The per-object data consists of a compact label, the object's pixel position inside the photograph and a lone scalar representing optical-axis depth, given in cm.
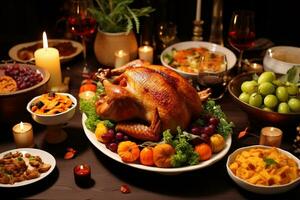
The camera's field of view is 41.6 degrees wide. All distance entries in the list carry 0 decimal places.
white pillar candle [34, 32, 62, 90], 163
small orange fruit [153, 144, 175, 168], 114
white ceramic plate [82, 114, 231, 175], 114
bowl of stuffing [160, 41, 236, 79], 171
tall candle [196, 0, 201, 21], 199
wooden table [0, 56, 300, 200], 113
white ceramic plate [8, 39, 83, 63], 190
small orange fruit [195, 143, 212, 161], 117
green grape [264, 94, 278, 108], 137
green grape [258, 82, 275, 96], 139
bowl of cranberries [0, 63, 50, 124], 136
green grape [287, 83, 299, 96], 140
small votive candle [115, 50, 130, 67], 180
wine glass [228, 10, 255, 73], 172
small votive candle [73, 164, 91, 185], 115
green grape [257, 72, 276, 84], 143
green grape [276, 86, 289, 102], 137
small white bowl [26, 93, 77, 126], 128
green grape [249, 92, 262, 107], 140
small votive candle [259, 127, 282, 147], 129
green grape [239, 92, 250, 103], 144
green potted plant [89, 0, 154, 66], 185
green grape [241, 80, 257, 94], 144
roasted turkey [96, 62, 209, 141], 122
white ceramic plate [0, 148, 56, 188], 116
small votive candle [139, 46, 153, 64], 190
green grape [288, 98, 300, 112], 135
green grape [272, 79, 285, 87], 142
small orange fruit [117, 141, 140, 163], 117
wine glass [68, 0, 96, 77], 177
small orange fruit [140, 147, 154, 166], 115
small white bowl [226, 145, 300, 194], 108
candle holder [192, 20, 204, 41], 207
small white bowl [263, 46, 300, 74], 179
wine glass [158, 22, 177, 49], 199
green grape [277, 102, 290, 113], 136
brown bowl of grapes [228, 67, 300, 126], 135
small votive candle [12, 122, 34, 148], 128
